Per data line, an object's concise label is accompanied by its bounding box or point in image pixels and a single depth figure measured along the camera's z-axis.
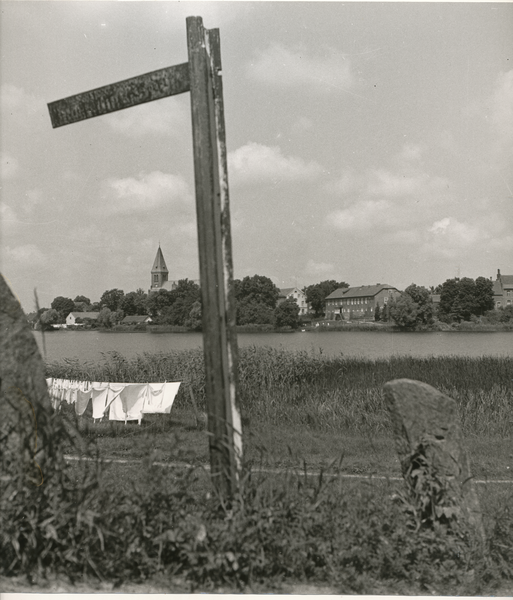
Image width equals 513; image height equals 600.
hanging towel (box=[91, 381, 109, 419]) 13.46
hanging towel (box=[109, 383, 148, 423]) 13.32
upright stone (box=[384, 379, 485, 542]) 3.86
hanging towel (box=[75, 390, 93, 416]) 13.78
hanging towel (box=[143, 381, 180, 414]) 13.04
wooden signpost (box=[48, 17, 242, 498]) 3.65
